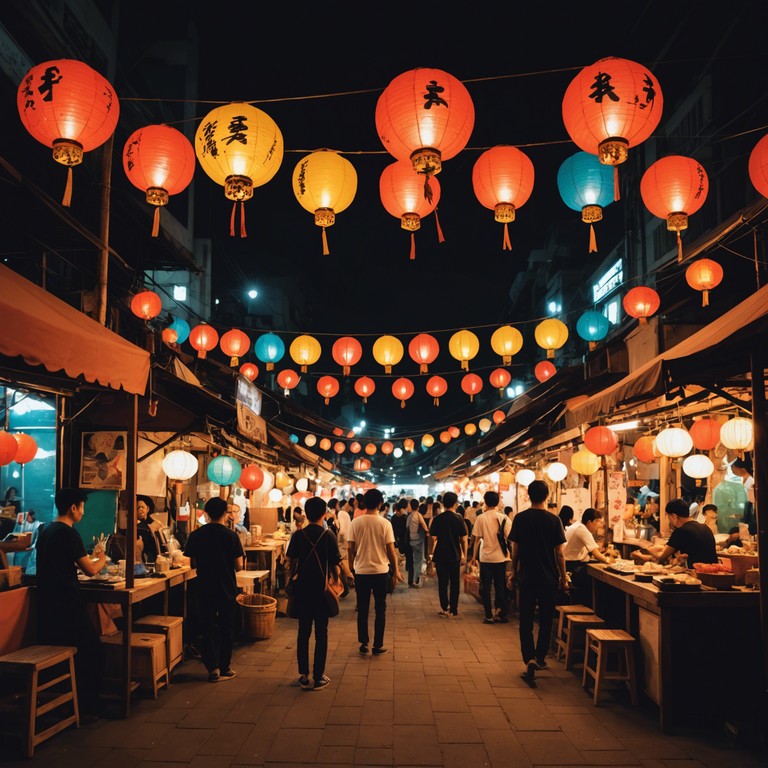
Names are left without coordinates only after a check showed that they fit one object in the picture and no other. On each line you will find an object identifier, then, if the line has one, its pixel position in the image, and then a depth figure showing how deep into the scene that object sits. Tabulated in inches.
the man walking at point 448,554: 498.3
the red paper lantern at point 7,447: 357.7
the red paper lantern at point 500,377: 743.1
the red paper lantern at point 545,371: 724.0
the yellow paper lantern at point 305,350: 600.1
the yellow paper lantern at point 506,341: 554.9
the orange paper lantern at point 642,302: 463.2
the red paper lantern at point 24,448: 390.9
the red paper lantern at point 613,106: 239.3
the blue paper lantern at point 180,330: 645.7
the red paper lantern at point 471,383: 751.7
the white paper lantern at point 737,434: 349.7
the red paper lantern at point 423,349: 588.4
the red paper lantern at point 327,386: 788.0
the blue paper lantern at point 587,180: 321.7
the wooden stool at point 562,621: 350.0
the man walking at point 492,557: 477.1
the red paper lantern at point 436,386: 768.0
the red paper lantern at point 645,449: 466.0
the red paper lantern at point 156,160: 287.1
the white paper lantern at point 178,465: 411.5
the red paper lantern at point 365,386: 809.5
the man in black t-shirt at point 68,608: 253.3
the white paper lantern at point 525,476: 697.2
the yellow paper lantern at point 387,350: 577.0
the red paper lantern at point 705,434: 391.5
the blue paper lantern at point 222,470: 485.7
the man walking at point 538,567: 320.5
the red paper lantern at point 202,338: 593.0
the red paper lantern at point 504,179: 301.1
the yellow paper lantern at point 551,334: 534.9
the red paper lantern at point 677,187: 312.7
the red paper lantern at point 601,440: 430.0
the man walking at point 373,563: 367.9
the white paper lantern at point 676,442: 366.6
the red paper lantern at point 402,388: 753.0
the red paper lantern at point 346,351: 601.0
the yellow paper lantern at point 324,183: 300.7
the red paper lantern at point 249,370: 848.9
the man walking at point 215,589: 311.0
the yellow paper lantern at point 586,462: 484.1
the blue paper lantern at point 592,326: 600.4
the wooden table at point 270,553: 573.9
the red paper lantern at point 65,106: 249.1
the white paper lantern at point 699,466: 400.7
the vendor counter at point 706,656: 241.8
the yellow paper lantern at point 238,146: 264.5
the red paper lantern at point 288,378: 789.9
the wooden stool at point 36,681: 216.4
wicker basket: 403.5
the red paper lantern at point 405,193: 323.6
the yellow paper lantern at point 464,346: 570.6
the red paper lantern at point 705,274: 430.0
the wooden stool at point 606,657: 275.0
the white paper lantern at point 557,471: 604.7
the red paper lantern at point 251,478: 589.6
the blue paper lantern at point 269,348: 593.6
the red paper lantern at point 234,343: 597.2
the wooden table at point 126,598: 258.5
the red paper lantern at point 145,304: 484.4
